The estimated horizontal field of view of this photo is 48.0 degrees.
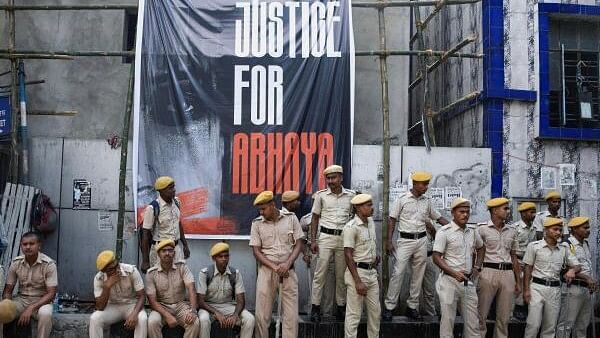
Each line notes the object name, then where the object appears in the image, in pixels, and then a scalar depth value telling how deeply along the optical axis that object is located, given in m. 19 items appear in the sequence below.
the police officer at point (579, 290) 8.50
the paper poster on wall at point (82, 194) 9.63
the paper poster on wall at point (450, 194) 9.75
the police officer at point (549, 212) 9.32
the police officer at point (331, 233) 8.50
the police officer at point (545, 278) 8.27
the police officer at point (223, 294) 7.85
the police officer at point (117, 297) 7.52
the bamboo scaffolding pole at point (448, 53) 9.63
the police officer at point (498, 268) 8.34
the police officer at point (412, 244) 8.73
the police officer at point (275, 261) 8.07
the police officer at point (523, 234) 9.13
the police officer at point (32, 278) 7.75
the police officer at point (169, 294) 7.61
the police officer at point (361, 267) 7.95
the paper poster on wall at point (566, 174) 10.49
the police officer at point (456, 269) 8.05
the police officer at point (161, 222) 8.29
